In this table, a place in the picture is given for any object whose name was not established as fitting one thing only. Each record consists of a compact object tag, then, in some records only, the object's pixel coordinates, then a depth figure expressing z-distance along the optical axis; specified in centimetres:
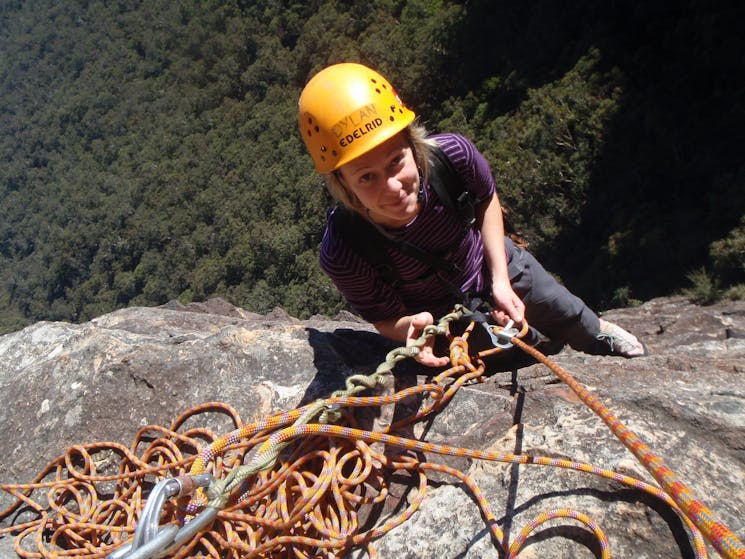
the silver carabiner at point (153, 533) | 102
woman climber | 186
